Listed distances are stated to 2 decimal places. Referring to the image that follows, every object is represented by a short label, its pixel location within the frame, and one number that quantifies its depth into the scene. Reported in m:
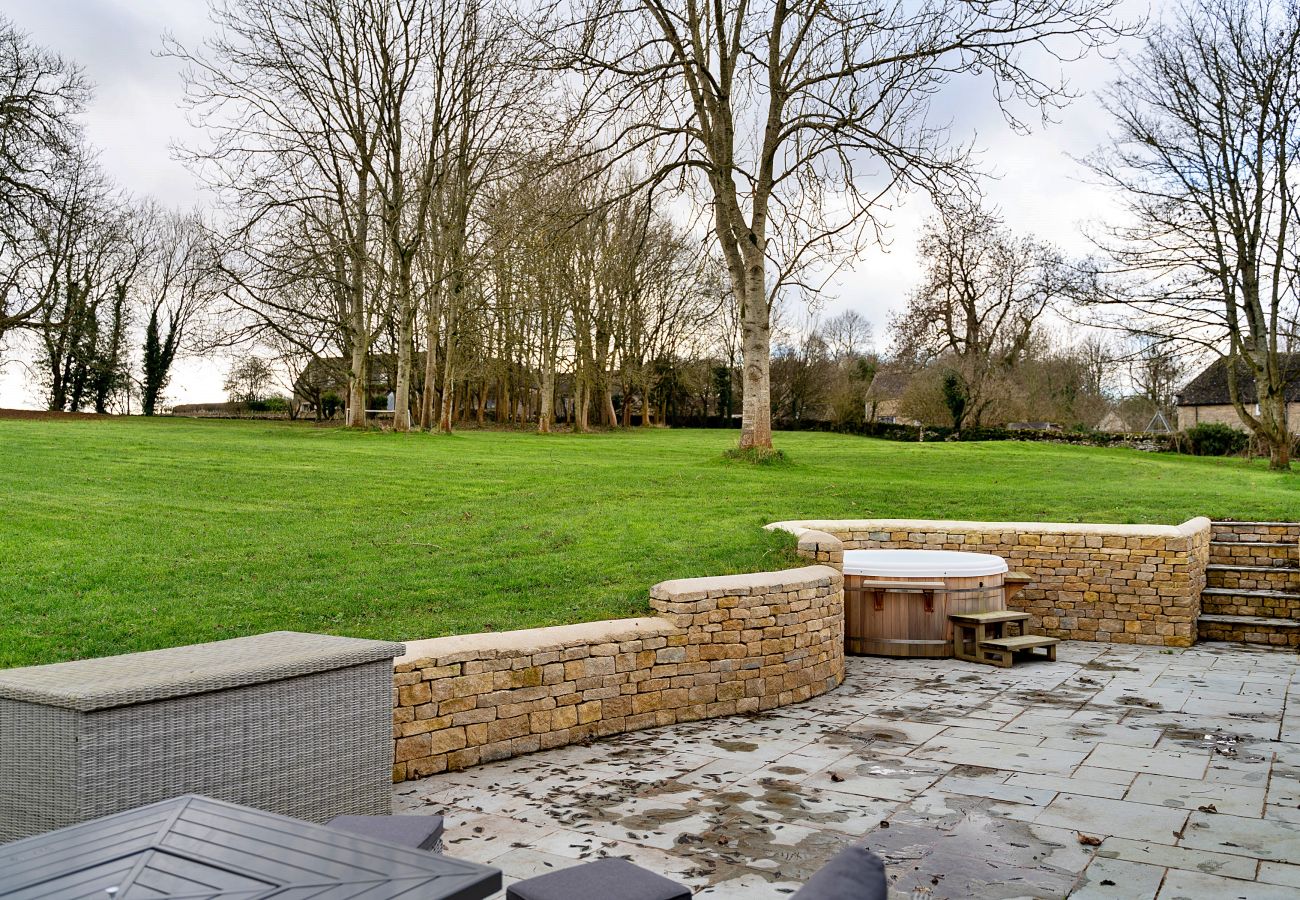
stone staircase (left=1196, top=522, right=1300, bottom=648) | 9.70
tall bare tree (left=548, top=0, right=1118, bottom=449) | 13.89
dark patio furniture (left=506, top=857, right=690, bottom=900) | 2.49
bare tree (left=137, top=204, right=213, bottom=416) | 37.00
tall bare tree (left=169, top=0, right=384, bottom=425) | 19.88
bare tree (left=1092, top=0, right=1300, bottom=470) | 18.91
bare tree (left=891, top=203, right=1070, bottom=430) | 34.44
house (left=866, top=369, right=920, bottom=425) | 44.38
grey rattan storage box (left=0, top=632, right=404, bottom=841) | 3.06
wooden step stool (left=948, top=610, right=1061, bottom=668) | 8.19
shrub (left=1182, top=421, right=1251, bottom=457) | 26.86
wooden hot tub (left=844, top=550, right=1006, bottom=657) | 8.47
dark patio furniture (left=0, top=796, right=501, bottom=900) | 1.79
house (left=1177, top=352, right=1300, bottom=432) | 41.61
